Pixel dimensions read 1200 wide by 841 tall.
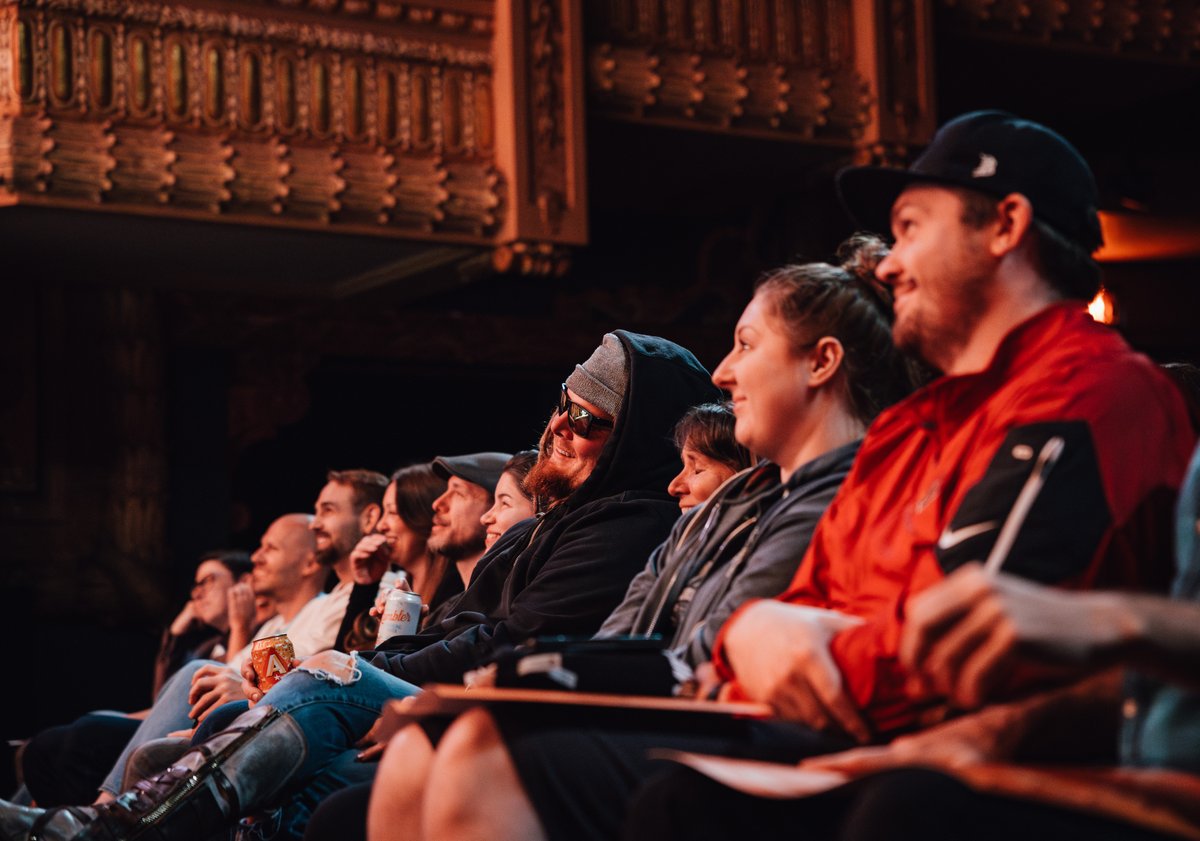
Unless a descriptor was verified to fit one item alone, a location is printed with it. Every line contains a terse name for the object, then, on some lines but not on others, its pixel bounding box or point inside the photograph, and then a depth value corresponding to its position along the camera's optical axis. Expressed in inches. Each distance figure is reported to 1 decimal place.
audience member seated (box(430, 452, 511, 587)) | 167.8
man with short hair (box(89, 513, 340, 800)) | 150.8
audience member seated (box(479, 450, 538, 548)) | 154.8
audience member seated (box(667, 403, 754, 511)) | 122.5
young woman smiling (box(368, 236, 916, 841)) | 86.0
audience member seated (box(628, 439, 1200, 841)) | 47.1
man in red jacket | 63.8
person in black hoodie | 116.5
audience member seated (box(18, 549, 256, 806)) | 189.3
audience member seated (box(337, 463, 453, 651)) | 178.2
